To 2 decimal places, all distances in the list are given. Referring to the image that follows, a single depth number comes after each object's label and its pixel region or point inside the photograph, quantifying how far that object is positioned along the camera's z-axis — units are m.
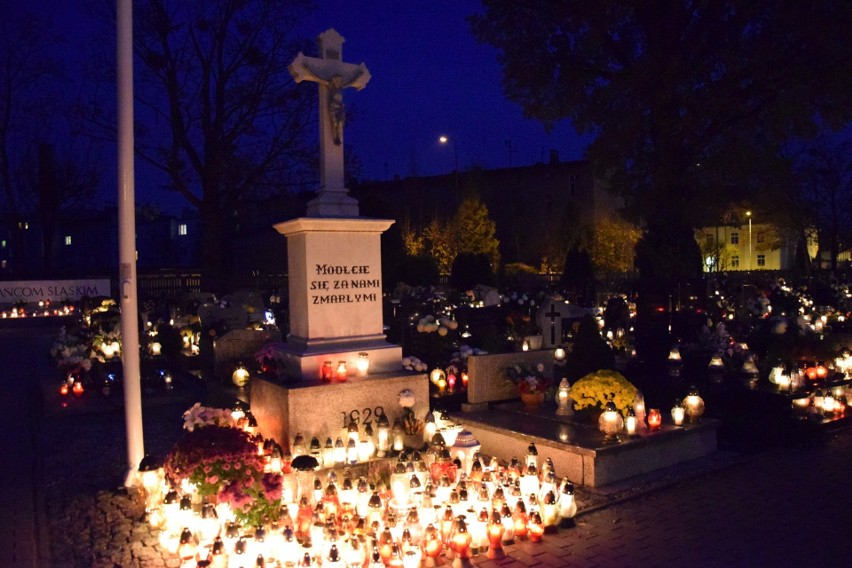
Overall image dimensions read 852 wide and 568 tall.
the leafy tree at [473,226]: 41.47
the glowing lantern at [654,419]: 7.89
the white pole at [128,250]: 6.79
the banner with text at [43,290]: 25.78
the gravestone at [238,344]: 12.49
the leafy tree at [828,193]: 49.88
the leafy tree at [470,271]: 33.12
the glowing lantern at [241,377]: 10.82
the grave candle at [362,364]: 8.09
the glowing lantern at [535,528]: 5.84
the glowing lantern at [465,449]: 7.19
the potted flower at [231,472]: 5.50
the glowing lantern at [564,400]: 8.52
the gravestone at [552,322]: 14.47
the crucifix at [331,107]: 8.31
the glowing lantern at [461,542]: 5.43
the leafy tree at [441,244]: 42.75
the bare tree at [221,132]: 28.05
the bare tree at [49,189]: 34.12
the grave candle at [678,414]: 8.15
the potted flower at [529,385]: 9.09
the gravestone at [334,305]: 7.75
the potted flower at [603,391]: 7.82
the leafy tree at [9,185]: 32.69
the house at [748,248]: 55.38
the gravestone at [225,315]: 16.83
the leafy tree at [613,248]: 41.19
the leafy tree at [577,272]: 27.69
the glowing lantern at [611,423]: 7.61
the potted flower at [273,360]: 8.31
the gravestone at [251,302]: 17.89
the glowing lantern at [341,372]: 7.80
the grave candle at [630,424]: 7.66
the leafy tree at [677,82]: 16.00
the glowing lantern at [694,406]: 8.24
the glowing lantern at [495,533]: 5.63
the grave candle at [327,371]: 7.74
